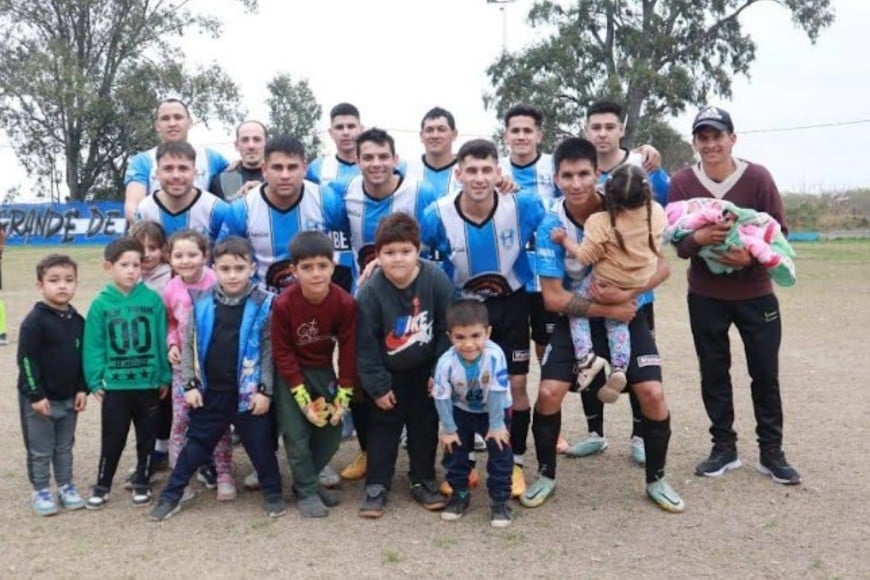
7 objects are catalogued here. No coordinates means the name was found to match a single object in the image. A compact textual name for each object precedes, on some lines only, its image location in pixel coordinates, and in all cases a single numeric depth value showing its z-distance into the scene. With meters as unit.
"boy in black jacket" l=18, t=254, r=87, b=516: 4.59
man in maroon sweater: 5.11
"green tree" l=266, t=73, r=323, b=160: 48.00
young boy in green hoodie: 4.73
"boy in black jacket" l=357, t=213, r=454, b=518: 4.64
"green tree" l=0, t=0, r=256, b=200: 31.98
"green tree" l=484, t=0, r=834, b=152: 31.33
